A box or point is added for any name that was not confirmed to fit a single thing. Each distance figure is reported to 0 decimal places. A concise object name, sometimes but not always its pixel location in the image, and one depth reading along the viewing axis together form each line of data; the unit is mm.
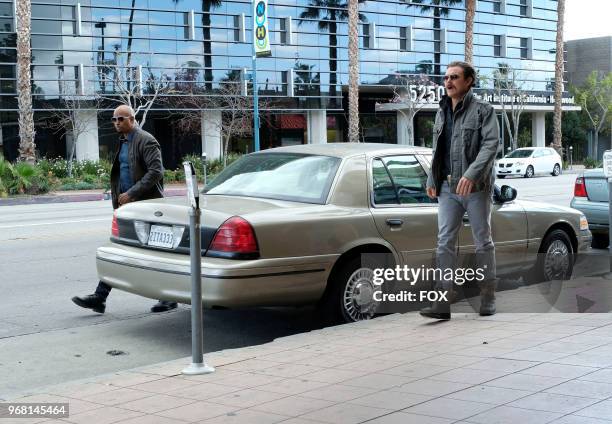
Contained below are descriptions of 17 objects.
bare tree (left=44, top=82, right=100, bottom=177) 37312
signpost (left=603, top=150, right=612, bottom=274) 9188
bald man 7875
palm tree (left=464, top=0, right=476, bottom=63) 39312
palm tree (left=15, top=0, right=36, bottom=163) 27375
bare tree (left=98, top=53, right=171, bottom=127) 37812
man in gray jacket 6562
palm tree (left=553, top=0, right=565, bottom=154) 45156
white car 38906
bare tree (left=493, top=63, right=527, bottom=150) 52844
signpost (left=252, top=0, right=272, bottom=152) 25567
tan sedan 6309
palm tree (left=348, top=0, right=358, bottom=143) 34688
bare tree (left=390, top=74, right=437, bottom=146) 47875
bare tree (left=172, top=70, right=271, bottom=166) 40469
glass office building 38000
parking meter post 5453
